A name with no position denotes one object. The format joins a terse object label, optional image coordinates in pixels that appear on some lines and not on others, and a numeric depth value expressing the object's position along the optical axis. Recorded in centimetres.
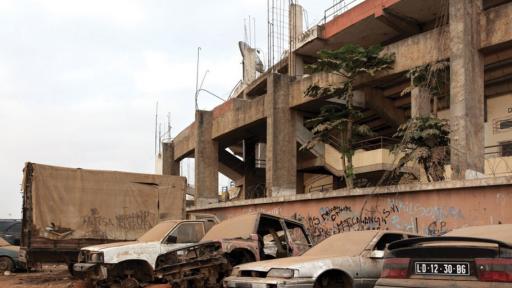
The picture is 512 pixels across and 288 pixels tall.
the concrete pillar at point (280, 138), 2373
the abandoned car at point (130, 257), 1118
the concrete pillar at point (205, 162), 2861
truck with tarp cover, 1479
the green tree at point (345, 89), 1947
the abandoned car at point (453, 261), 470
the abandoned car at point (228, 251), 1041
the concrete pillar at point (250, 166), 3472
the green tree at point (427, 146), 1519
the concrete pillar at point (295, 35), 2783
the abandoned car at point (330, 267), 773
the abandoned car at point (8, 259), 1712
